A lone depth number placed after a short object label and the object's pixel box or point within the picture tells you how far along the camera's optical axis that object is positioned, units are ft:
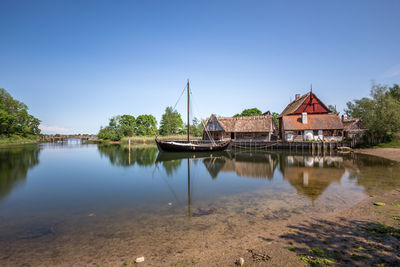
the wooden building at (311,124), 114.71
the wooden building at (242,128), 128.06
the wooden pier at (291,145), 106.40
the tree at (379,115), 90.63
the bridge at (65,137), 230.11
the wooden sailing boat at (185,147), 97.50
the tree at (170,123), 234.38
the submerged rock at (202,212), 23.62
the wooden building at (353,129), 118.41
